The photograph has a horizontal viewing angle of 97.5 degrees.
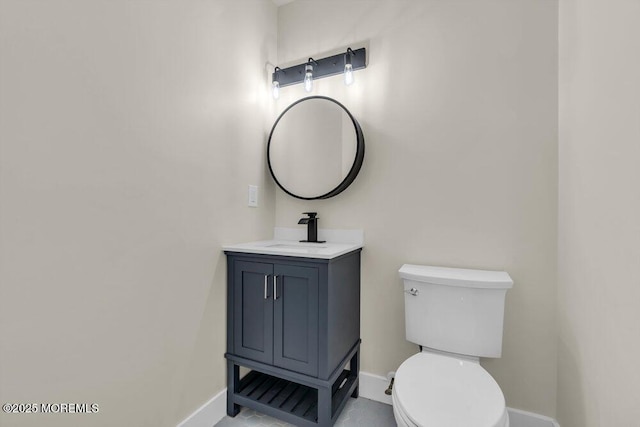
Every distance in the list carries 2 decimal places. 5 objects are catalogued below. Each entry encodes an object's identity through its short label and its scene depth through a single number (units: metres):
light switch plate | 1.69
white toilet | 0.87
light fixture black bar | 1.64
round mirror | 1.64
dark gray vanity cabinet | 1.28
